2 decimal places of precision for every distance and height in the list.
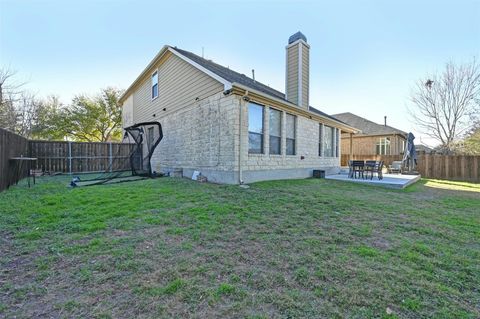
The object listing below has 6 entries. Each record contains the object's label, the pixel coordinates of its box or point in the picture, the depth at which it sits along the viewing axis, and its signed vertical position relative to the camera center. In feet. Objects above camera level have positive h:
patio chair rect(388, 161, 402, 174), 45.43 -1.51
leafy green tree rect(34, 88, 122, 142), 73.41 +12.96
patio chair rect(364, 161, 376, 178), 31.86 -0.67
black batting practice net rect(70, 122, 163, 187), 27.98 -0.37
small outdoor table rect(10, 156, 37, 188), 23.38 -0.98
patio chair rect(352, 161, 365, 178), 32.23 -0.99
